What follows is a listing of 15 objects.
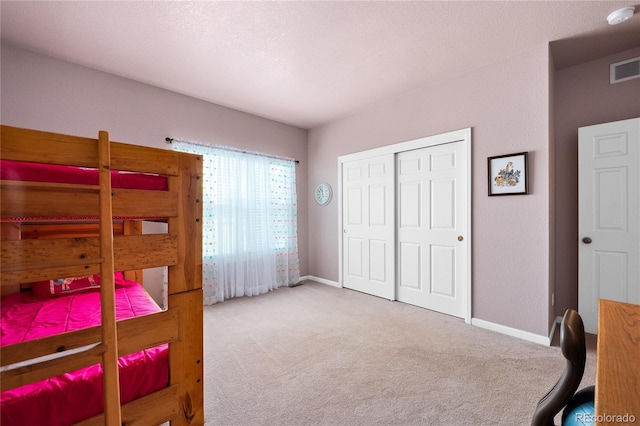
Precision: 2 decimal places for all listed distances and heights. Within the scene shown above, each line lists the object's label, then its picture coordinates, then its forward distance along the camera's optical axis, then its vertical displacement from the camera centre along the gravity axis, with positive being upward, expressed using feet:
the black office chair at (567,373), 2.81 -1.77
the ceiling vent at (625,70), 7.89 +4.12
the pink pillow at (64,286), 7.10 -2.04
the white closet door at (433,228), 9.64 -0.74
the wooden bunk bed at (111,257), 2.94 -0.55
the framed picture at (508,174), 8.12 +1.07
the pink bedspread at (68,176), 3.06 +0.48
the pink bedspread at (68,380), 3.14 -2.18
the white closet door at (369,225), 11.82 -0.74
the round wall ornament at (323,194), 14.39 +0.89
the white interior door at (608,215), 7.66 -0.25
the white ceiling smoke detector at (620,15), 6.27 +4.60
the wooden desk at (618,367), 1.89 -1.46
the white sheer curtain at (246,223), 11.50 -0.58
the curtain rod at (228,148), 10.53 +2.82
